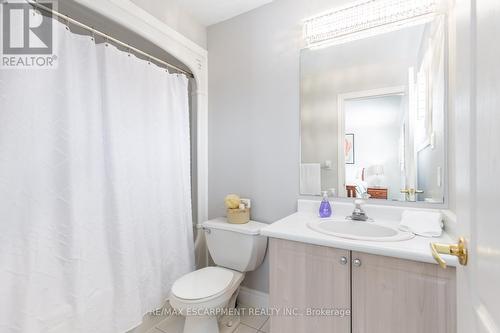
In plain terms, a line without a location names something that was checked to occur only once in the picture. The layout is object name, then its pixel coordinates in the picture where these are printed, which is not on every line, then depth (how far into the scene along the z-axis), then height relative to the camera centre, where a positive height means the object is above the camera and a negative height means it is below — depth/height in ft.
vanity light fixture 4.51 +2.95
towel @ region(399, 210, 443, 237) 3.72 -0.97
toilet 4.47 -2.44
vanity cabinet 3.00 -1.82
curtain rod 3.65 +2.45
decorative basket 5.76 -1.24
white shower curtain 3.38 -0.47
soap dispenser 4.99 -0.95
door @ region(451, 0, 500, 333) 1.39 +0.03
